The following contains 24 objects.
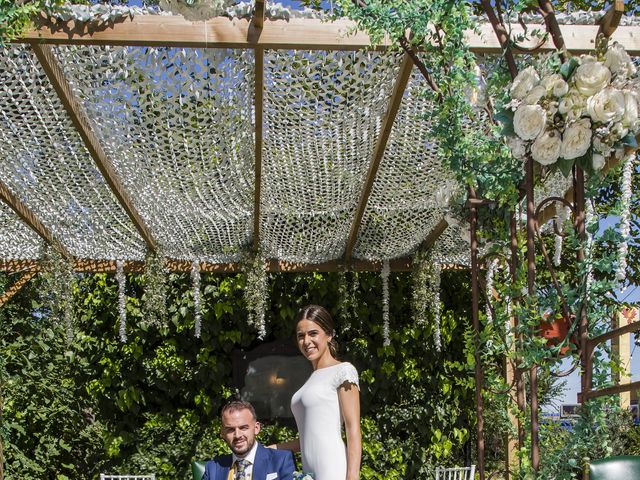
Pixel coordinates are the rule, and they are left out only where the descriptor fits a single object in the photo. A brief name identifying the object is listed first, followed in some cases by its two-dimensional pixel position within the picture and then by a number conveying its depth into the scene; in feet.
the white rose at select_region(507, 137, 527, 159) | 7.10
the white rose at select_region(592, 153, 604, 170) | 6.97
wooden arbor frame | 10.06
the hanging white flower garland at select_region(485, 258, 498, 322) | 13.14
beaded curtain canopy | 11.12
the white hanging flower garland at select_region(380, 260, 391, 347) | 21.29
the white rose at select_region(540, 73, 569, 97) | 6.75
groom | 9.77
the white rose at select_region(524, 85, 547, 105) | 6.79
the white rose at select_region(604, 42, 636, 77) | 6.80
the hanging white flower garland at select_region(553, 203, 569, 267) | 9.80
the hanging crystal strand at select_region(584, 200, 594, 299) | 6.81
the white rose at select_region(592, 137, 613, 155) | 6.85
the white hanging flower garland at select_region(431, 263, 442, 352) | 20.63
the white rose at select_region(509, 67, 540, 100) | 6.88
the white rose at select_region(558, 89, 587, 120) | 6.75
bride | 9.71
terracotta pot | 6.85
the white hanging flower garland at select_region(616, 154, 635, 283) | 7.10
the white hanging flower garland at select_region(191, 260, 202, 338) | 20.44
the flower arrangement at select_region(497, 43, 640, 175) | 6.73
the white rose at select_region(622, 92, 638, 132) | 6.79
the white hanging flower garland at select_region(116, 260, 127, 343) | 20.10
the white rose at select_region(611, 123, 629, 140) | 6.81
